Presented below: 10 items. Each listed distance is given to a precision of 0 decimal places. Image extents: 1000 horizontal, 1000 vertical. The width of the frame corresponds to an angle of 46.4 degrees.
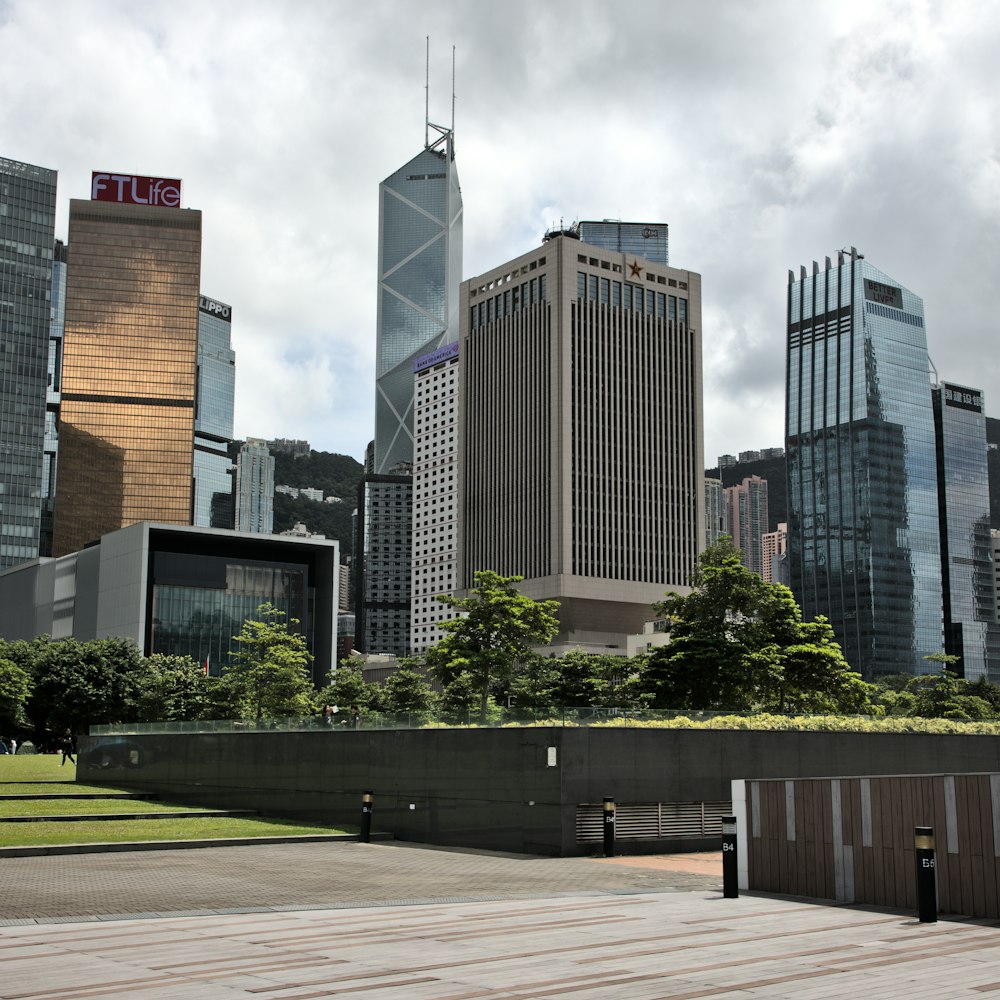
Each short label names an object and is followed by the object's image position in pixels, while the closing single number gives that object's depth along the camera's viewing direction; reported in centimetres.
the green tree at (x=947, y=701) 9200
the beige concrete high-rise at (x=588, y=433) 17950
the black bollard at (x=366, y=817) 3192
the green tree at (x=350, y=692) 10012
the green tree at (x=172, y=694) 9312
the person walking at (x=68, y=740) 9010
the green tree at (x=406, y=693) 10162
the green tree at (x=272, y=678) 7925
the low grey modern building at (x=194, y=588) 13175
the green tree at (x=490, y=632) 6444
